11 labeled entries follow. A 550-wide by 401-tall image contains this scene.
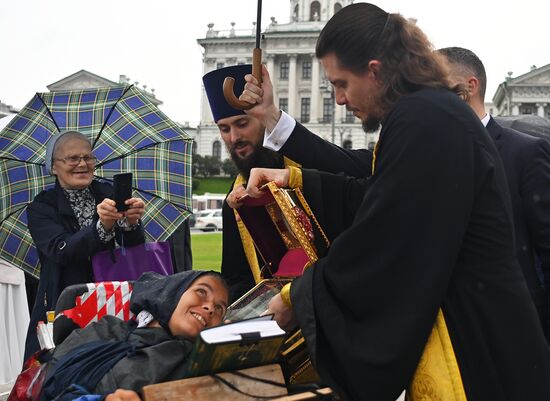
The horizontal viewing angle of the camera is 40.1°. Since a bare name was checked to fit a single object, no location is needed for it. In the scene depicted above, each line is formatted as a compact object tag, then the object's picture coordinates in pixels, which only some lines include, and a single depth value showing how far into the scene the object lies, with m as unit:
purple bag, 4.01
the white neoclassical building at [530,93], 74.25
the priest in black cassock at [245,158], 3.20
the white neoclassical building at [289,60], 78.06
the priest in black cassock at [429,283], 2.14
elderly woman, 3.83
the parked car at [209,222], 37.88
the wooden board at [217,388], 2.19
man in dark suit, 3.10
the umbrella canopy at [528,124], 4.66
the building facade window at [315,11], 82.14
